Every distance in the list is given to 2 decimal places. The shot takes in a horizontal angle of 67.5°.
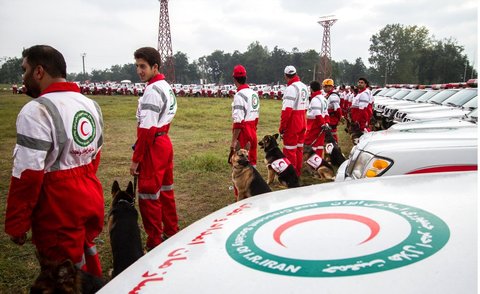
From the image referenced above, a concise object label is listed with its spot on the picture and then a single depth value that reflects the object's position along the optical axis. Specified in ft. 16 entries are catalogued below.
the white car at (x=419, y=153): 10.19
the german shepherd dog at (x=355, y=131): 30.91
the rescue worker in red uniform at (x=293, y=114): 20.57
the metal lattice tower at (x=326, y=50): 174.05
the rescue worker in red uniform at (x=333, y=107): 32.16
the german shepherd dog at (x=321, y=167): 22.08
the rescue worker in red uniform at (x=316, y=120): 24.72
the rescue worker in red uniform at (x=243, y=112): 17.58
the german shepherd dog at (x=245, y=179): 15.37
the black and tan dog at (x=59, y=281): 6.35
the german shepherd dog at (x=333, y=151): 24.94
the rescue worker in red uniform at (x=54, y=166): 7.05
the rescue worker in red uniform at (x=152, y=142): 11.44
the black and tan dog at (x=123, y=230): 9.14
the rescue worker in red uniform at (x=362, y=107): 32.24
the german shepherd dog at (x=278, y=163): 18.61
